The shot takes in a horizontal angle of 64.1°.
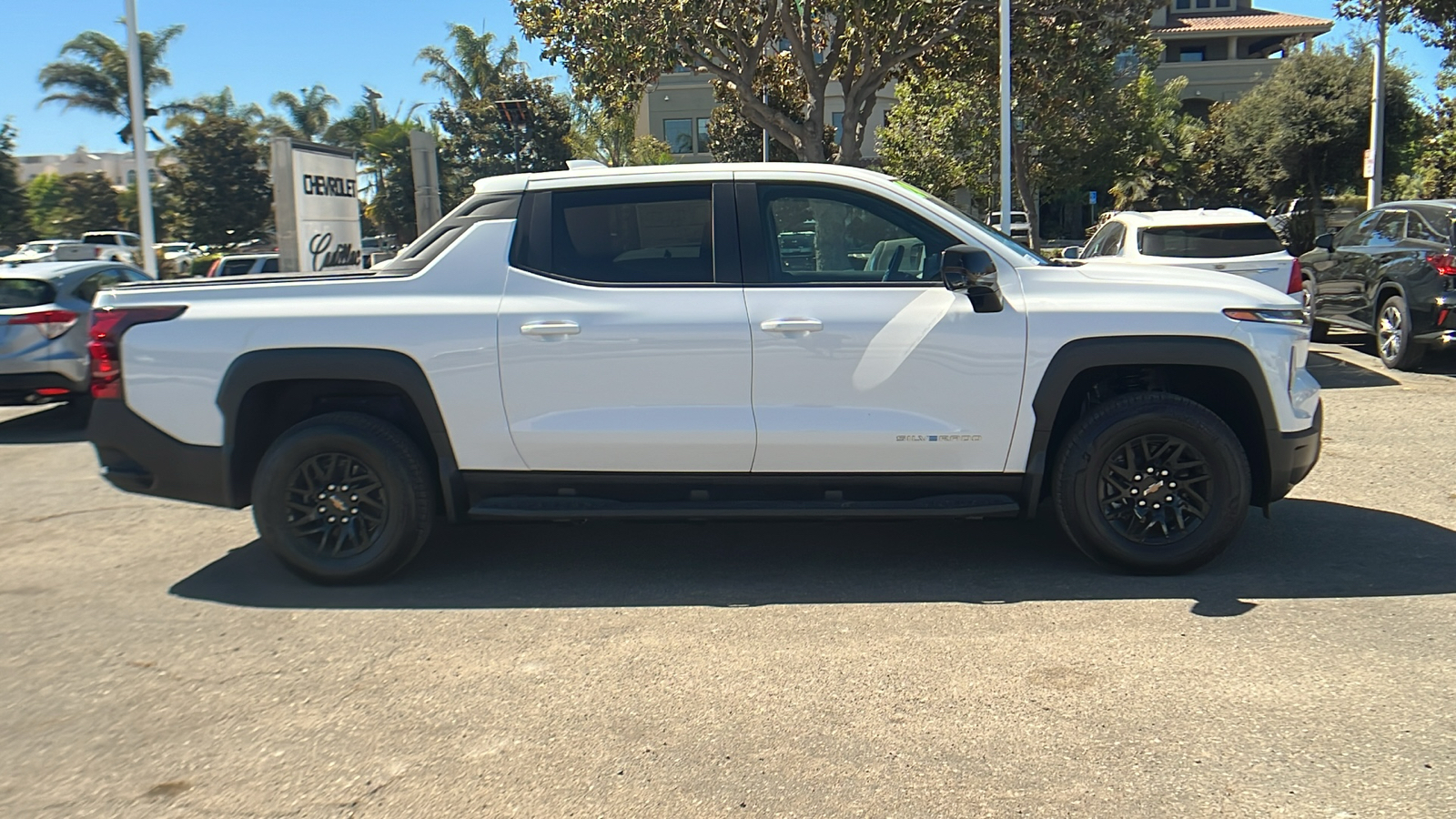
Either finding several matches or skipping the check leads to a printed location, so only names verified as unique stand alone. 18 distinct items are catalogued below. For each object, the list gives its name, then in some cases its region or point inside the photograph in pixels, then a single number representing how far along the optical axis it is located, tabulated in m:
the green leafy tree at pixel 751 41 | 17.09
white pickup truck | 4.99
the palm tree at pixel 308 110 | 52.59
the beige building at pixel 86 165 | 57.59
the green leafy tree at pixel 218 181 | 40.47
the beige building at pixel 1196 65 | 48.41
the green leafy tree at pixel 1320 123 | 31.42
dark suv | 10.91
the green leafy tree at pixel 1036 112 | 19.30
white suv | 9.94
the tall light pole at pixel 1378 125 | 19.39
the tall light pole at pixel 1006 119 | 16.31
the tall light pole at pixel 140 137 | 18.36
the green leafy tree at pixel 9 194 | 42.53
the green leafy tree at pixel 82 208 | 55.66
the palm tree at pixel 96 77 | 43.72
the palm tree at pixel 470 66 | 45.75
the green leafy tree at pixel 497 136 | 43.94
